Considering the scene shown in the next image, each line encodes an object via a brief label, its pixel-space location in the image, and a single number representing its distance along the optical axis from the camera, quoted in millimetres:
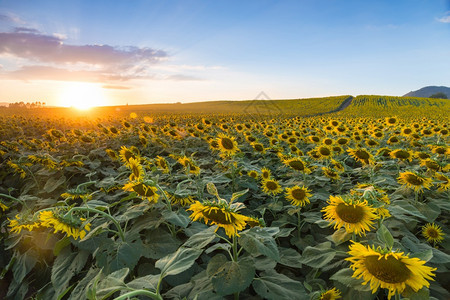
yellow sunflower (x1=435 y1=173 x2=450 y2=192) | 3084
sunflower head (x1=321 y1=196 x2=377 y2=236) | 1846
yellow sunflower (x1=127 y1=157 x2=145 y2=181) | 2772
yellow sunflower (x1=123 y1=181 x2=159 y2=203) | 2180
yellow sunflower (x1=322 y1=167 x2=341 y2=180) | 3918
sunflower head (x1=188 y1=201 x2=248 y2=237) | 1591
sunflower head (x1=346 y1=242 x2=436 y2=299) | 1297
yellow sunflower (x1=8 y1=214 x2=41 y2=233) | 2125
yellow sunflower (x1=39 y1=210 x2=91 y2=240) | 1843
